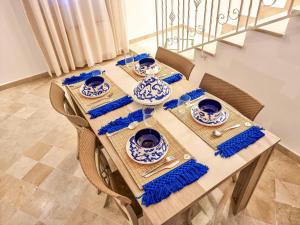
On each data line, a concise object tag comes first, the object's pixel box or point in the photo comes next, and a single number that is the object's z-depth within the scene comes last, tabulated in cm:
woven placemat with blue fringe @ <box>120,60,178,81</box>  142
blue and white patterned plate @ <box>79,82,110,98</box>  127
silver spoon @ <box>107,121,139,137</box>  104
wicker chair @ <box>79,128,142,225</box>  81
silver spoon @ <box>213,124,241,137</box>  96
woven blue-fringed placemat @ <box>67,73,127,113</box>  121
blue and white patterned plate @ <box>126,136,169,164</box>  87
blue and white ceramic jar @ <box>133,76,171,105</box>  115
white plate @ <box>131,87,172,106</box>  114
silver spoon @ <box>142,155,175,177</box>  84
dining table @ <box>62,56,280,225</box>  75
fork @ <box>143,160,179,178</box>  84
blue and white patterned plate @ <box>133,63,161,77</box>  143
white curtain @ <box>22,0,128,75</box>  246
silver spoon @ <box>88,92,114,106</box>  123
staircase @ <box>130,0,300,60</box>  142
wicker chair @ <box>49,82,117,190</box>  116
